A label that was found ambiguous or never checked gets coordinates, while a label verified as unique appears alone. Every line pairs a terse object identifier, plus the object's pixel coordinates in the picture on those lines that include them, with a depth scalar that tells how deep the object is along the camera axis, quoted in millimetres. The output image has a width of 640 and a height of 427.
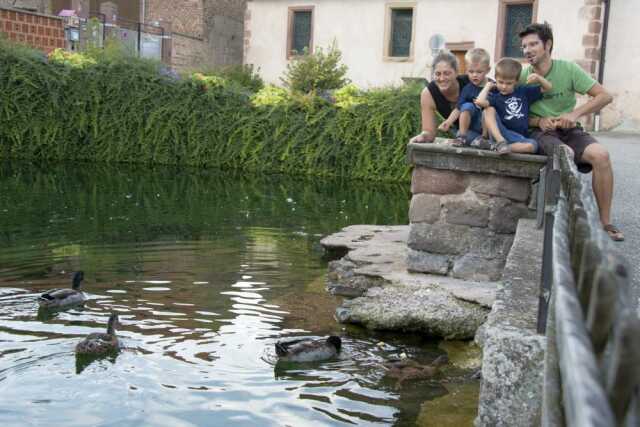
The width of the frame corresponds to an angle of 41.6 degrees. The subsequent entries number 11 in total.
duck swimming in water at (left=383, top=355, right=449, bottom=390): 5652
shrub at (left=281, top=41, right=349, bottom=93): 28266
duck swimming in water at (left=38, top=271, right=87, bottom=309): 6953
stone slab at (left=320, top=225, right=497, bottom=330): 6883
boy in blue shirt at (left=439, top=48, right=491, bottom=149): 7234
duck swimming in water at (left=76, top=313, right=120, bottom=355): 5730
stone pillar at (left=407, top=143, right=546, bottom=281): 7078
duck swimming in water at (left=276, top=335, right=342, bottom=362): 5887
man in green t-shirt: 7059
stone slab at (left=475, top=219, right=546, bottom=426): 3812
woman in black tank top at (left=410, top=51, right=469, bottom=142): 7535
